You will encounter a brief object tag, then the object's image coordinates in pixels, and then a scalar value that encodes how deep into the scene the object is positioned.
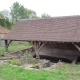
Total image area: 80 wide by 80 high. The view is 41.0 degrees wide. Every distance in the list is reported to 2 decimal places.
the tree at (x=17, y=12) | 37.37
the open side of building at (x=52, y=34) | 9.16
